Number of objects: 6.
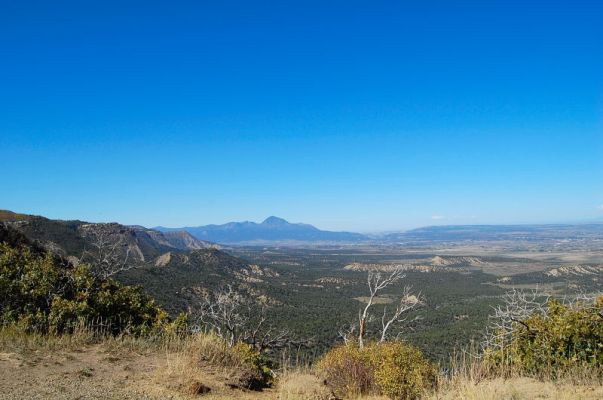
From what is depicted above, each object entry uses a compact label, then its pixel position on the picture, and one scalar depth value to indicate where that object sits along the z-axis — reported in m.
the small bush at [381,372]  9.39
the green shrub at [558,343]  9.02
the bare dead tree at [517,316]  10.11
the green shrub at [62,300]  12.38
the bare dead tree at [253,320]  21.49
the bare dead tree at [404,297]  19.03
